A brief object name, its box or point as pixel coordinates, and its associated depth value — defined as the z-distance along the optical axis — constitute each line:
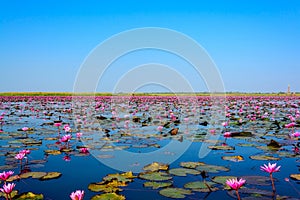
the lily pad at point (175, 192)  2.69
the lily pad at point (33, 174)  3.37
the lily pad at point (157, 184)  3.00
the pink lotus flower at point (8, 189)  2.28
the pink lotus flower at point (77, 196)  2.05
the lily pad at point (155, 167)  3.67
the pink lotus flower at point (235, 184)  2.25
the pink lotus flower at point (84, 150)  4.74
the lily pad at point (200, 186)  2.86
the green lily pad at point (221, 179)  3.04
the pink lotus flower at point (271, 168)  2.61
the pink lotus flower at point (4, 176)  2.63
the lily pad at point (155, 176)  3.26
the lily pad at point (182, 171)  3.47
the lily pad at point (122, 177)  3.24
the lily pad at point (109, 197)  2.58
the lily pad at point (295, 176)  3.21
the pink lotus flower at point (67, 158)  4.28
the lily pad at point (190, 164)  3.82
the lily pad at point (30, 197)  2.60
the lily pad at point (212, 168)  3.59
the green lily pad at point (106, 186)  2.89
